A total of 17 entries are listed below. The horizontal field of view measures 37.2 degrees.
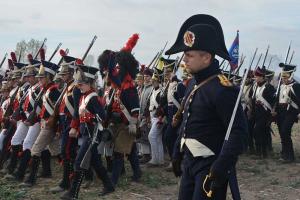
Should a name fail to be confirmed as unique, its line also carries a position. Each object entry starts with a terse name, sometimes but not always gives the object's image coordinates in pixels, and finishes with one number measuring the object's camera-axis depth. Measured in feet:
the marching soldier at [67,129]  23.72
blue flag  36.37
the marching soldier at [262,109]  35.29
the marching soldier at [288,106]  33.45
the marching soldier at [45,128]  25.09
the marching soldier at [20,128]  27.37
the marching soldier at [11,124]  27.55
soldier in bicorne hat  11.81
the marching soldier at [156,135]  31.35
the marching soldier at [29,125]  25.84
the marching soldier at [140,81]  38.05
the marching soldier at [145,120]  33.83
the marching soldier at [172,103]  29.73
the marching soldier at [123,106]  24.32
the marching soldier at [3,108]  28.89
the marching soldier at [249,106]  37.29
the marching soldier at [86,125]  22.17
